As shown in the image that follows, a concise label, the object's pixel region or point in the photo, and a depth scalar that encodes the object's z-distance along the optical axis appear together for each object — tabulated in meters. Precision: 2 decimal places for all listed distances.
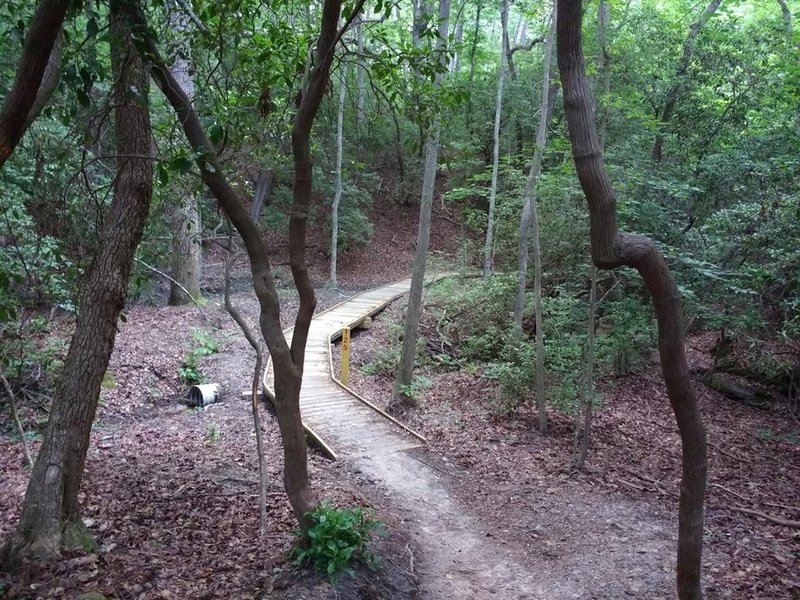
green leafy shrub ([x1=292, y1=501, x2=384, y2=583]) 4.62
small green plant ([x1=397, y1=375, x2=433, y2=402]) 10.63
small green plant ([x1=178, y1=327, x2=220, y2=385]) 11.85
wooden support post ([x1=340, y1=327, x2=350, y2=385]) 11.84
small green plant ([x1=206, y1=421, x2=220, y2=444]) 8.81
